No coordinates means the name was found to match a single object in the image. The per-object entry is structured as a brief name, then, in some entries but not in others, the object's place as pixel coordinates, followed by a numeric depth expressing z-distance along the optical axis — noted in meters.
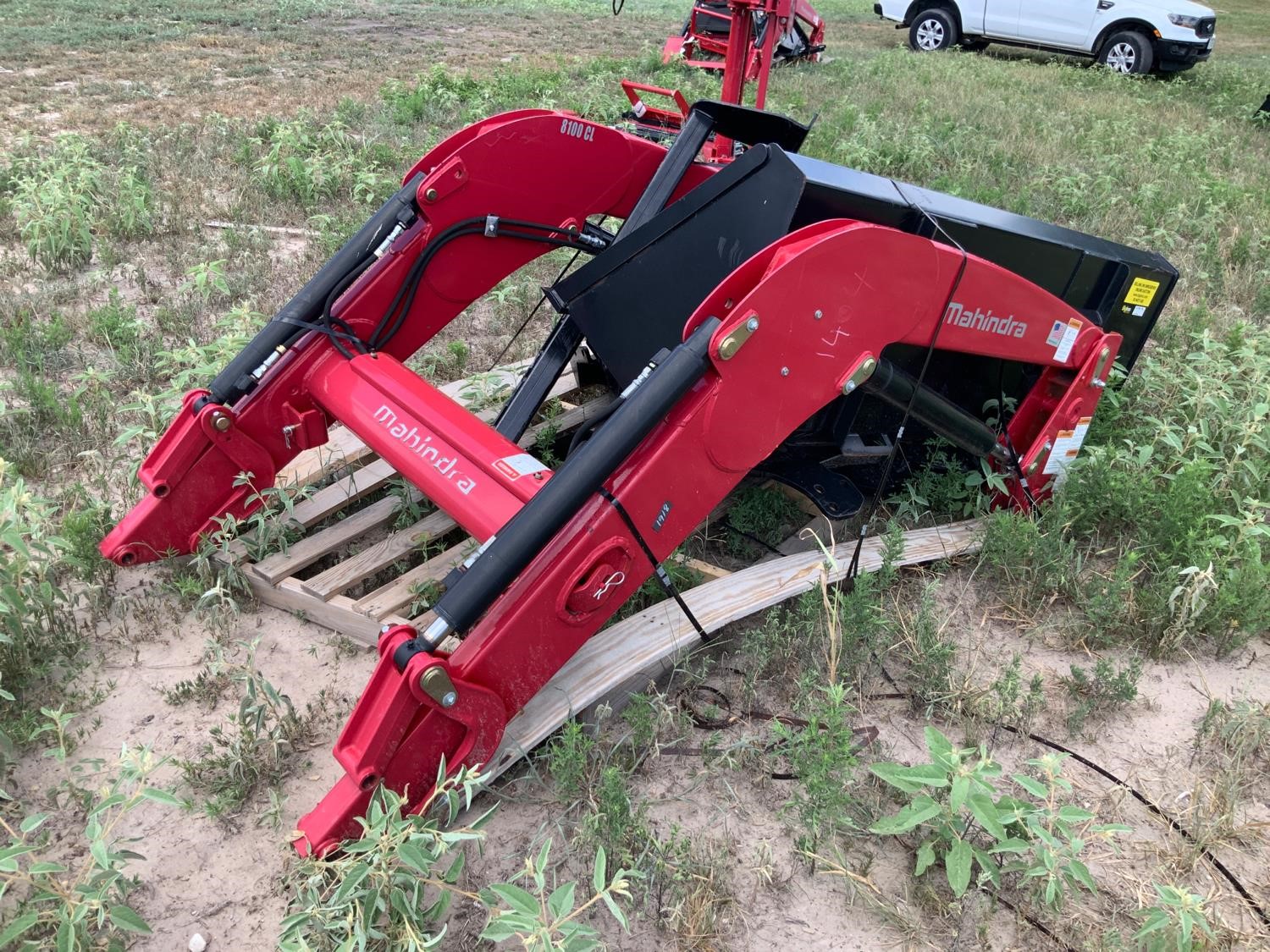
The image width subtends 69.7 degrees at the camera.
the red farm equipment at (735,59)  7.05
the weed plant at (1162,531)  3.32
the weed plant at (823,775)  2.43
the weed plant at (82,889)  1.99
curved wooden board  2.72
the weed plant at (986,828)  2.22
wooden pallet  3.28
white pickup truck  13.84
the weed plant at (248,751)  2.64
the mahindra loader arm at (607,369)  2.31
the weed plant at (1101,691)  2.98
